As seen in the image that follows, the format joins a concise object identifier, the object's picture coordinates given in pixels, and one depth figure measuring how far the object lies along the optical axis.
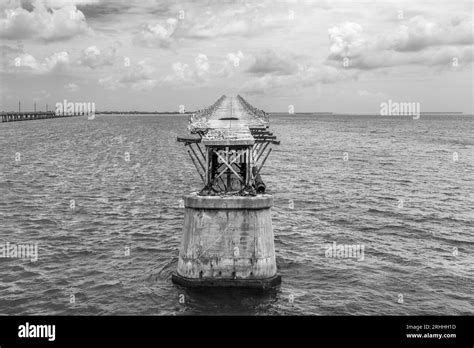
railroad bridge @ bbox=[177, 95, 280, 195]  26.78
